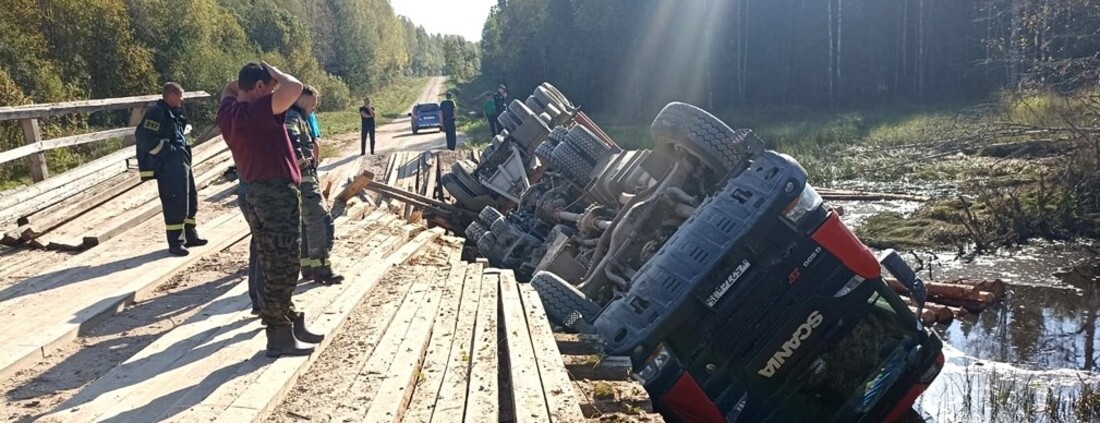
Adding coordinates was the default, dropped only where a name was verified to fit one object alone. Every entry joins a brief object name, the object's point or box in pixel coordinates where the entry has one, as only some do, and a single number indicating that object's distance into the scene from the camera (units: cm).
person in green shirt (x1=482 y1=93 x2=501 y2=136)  2320
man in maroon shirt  394
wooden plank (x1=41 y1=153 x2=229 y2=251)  709
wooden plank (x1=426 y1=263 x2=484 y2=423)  352
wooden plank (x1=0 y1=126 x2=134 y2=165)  826
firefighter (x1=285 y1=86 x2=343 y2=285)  568
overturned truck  503
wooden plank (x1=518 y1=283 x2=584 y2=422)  344
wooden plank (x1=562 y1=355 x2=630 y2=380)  443
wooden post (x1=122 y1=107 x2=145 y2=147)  1160
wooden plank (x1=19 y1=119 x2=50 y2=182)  879
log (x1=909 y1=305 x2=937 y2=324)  859
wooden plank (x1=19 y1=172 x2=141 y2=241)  733
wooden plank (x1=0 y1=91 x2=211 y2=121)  832
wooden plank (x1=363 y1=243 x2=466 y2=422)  347
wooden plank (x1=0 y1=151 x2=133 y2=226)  795
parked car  2894
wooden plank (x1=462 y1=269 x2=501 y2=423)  351
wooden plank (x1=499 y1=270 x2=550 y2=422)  345
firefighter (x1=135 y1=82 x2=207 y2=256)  656
